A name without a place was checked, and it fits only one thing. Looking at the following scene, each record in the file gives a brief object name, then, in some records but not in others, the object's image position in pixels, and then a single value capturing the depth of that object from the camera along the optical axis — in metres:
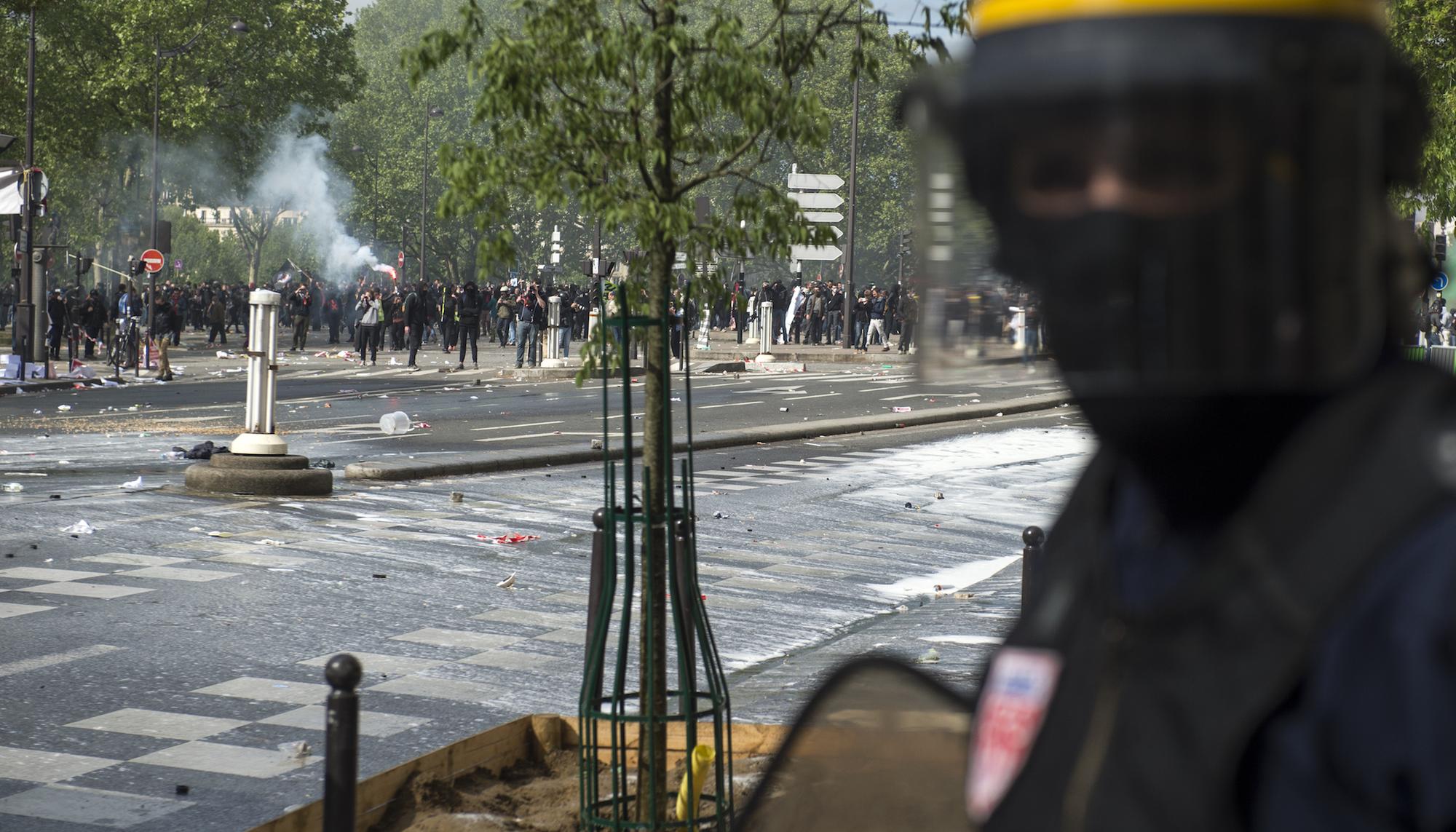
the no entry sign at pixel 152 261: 35.72
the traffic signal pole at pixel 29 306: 28.53
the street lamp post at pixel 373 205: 87.56
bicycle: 31.35
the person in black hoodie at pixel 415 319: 36.50
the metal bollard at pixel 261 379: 13.00
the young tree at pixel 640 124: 4.98
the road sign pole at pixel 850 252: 43.09
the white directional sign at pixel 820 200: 25.61
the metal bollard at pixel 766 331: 40.09
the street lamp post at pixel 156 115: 36.16
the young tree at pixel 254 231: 83.88
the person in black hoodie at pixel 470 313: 36.12
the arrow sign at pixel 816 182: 20.63
